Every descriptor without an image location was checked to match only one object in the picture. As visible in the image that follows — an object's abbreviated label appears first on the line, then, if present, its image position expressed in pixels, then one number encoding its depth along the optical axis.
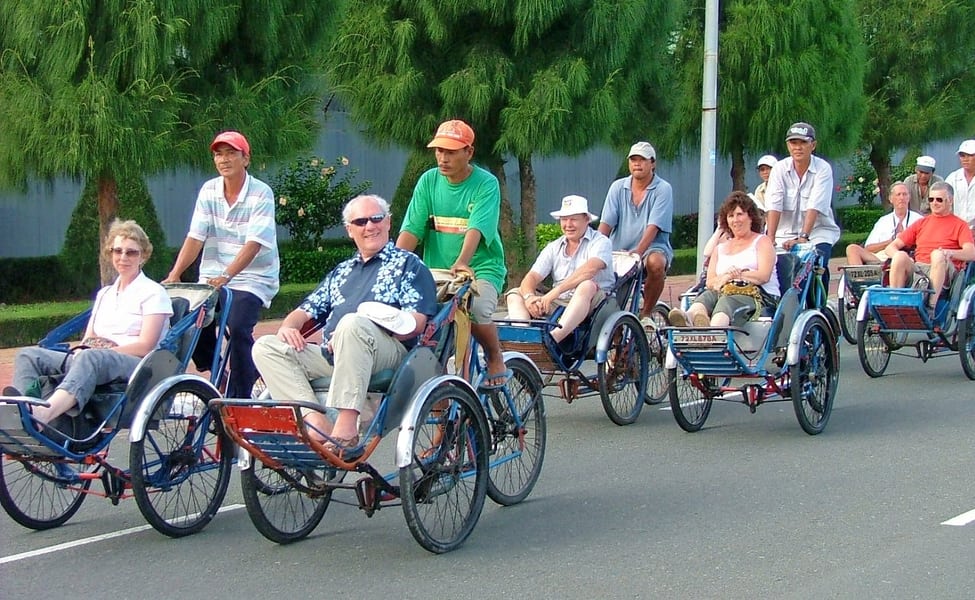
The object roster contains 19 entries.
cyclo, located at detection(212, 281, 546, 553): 6.07
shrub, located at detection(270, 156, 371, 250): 20.42
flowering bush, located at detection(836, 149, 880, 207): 33.78
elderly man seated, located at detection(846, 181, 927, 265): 13.63
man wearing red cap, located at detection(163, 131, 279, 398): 8.10
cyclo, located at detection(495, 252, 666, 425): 9.38
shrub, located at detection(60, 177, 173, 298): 18.34
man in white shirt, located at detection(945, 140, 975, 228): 12.95
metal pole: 17.44
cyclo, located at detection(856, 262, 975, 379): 11.62
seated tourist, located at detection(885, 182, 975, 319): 11.88
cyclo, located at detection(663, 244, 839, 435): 9.09
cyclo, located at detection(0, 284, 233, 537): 6.45
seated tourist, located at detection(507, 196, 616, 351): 9.55
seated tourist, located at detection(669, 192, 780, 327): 9.41
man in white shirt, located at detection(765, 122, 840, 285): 11.25
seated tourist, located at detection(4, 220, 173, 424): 6.59
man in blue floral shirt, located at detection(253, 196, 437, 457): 6.15
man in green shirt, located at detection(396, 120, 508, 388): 7.50
